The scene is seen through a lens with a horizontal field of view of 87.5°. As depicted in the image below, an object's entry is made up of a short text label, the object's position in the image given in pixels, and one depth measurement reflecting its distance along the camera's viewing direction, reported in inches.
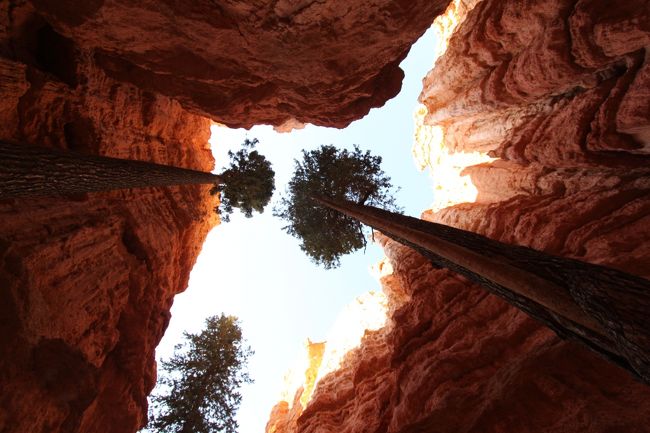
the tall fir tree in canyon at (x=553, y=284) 125.6
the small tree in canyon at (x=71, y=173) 278.6
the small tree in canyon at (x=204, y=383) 568.4
